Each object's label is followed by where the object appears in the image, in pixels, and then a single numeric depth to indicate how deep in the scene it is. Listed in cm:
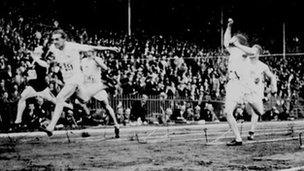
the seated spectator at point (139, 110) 2071
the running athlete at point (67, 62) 1088
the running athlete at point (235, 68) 1107
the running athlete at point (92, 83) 1322
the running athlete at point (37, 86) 1409
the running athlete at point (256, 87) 1193
